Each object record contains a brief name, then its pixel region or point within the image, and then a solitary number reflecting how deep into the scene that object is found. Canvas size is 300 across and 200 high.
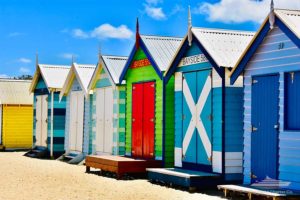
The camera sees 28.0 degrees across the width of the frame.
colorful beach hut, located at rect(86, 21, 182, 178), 16.61
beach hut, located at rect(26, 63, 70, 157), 25.84
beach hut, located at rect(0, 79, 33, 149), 31.16
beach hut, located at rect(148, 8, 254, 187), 13.66
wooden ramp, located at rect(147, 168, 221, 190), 13.37
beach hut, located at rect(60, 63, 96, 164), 22.92
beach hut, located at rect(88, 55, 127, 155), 19.55
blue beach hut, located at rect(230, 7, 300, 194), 11.36
